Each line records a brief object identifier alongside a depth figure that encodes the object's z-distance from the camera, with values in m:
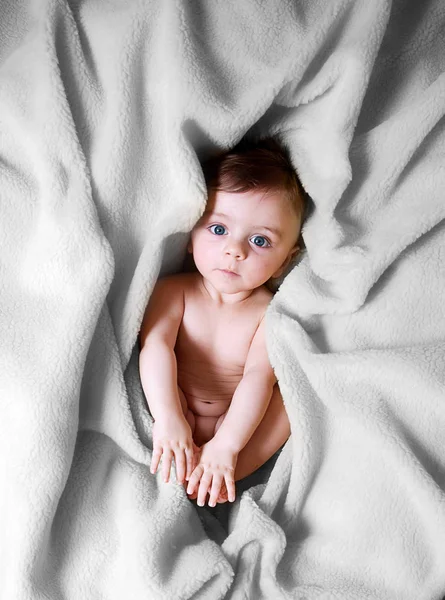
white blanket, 1.17
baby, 1.21
